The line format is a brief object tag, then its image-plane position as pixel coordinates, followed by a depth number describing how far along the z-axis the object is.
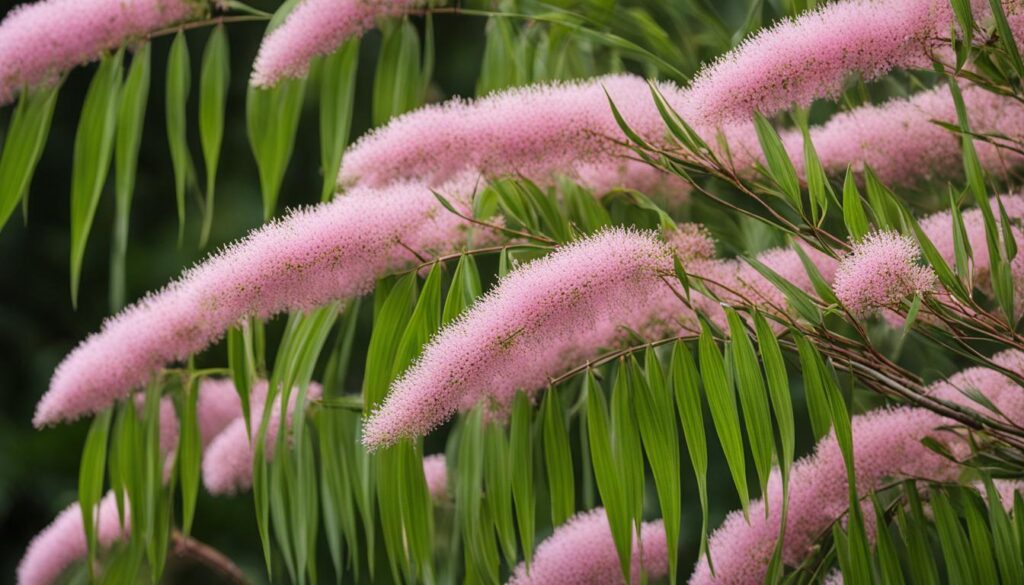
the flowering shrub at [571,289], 1.73
